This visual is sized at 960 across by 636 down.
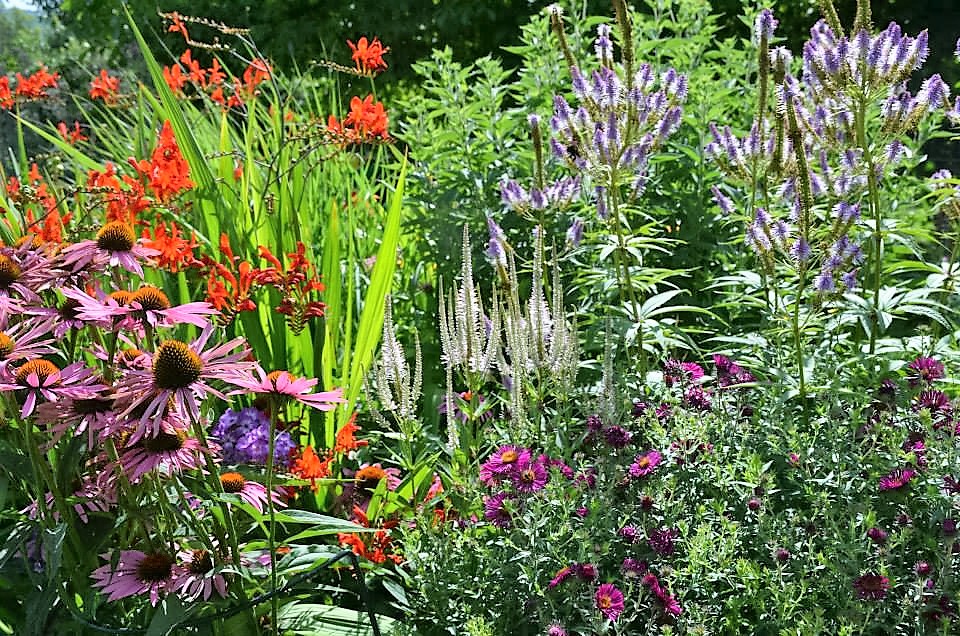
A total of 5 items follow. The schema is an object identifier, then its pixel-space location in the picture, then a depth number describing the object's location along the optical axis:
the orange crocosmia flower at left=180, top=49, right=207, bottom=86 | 3.45
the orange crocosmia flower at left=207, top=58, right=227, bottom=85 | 3.42
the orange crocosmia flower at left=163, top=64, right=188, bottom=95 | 3.36
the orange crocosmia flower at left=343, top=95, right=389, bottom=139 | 2.92
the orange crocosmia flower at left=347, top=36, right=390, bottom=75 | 3.15
